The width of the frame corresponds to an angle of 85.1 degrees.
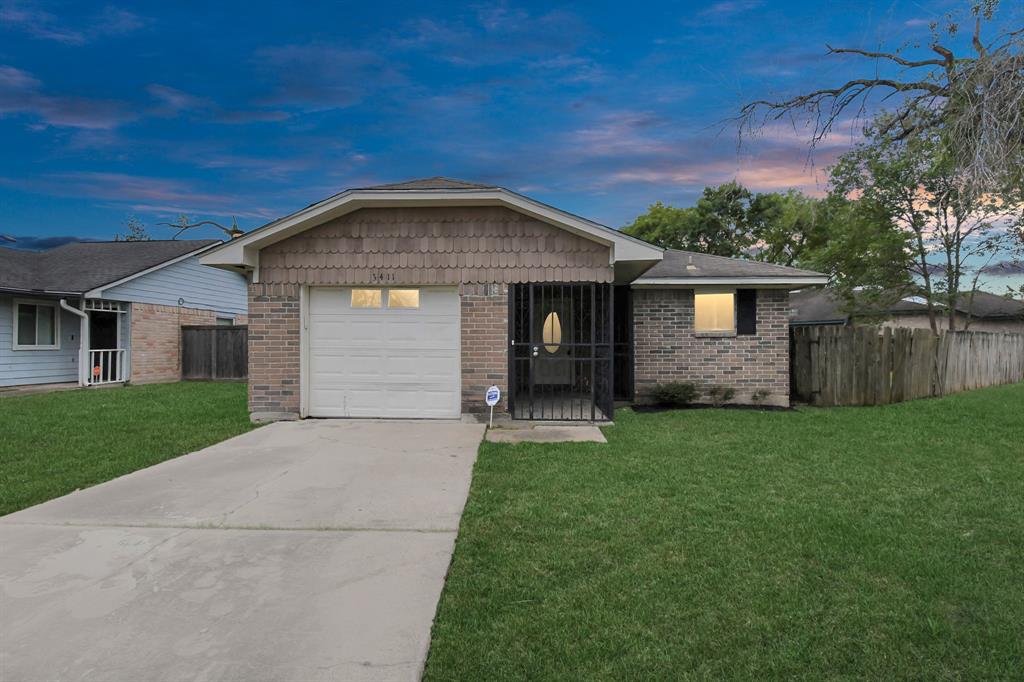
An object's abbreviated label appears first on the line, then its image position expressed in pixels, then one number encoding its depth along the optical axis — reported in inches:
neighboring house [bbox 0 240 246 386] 568.1
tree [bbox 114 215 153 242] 1660.4
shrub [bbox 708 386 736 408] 434.4
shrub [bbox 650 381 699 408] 422.9
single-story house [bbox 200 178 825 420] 331.9
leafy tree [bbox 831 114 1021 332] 624.7
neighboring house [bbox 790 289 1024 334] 973.2
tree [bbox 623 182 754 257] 1304.1
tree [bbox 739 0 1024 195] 133.0
